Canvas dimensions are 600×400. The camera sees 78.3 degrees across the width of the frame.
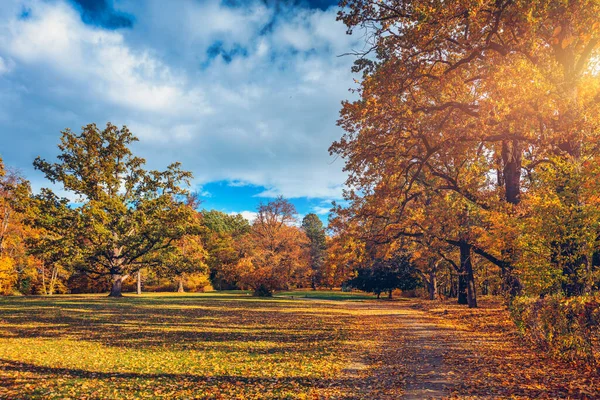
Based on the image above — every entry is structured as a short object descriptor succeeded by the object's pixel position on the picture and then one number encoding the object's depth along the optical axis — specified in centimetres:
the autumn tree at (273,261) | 4275
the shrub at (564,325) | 775
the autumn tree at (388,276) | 3850
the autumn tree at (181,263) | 3697
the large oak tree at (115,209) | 3488
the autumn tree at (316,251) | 7100
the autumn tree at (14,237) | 3356
